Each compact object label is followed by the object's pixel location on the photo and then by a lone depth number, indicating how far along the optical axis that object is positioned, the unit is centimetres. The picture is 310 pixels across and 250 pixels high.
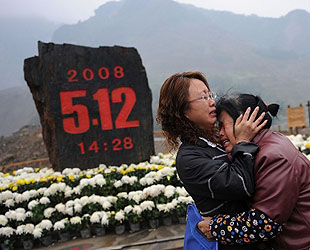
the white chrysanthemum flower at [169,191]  387
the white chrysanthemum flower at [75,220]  368
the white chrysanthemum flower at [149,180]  429
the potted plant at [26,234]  363
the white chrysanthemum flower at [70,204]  403
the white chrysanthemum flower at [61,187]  443
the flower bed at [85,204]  368
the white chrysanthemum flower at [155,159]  610
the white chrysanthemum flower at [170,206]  368
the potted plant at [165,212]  366
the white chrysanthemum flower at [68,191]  432
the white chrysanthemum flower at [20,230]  362
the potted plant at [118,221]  362
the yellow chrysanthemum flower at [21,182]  486
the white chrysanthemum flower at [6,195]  433
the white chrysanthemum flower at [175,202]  371
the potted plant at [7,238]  363
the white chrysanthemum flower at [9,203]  421
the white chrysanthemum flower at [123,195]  409
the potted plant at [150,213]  369
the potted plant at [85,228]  372
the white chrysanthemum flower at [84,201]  403
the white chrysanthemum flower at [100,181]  445
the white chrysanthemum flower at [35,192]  439
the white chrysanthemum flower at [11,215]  389
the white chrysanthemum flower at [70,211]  394
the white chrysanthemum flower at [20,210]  400
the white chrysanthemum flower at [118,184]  437
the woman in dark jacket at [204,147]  128
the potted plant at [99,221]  363
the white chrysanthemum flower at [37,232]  357
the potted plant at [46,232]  366
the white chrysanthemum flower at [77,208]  389
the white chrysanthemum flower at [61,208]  397
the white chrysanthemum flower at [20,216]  384
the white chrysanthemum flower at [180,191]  394
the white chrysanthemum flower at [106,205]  386
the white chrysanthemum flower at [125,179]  448
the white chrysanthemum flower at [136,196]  389
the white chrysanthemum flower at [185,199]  376
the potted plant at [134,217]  366
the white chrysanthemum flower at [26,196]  432
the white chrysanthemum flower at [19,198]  428
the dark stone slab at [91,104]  614
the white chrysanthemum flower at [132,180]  446
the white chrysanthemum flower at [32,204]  408
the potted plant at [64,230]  369
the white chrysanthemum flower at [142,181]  433
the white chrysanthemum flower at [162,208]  365
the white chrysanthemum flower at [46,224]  365
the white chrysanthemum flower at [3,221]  381
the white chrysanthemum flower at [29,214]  396
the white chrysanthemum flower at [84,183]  447
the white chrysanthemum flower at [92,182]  448
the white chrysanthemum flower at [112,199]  404
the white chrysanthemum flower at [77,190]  440
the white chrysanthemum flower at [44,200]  415
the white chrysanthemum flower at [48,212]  390
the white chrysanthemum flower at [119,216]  360
